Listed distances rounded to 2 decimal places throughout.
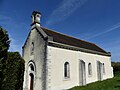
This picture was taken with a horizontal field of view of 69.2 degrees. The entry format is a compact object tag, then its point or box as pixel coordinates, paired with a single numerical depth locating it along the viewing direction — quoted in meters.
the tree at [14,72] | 6.83
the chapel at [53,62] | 10.61
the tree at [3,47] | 6.18
